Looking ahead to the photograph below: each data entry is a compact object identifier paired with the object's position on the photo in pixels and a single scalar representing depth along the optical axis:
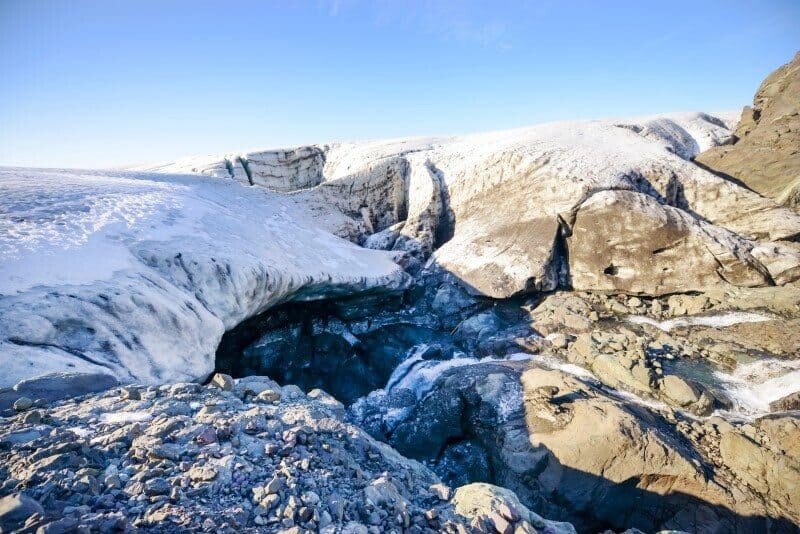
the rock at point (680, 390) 6.87
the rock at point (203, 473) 2.63
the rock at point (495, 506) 2.95
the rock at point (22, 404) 3.14
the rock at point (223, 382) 4.59
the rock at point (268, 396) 4.50
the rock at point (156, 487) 2.41
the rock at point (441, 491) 3.36
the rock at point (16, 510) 1.89
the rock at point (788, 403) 6.46
